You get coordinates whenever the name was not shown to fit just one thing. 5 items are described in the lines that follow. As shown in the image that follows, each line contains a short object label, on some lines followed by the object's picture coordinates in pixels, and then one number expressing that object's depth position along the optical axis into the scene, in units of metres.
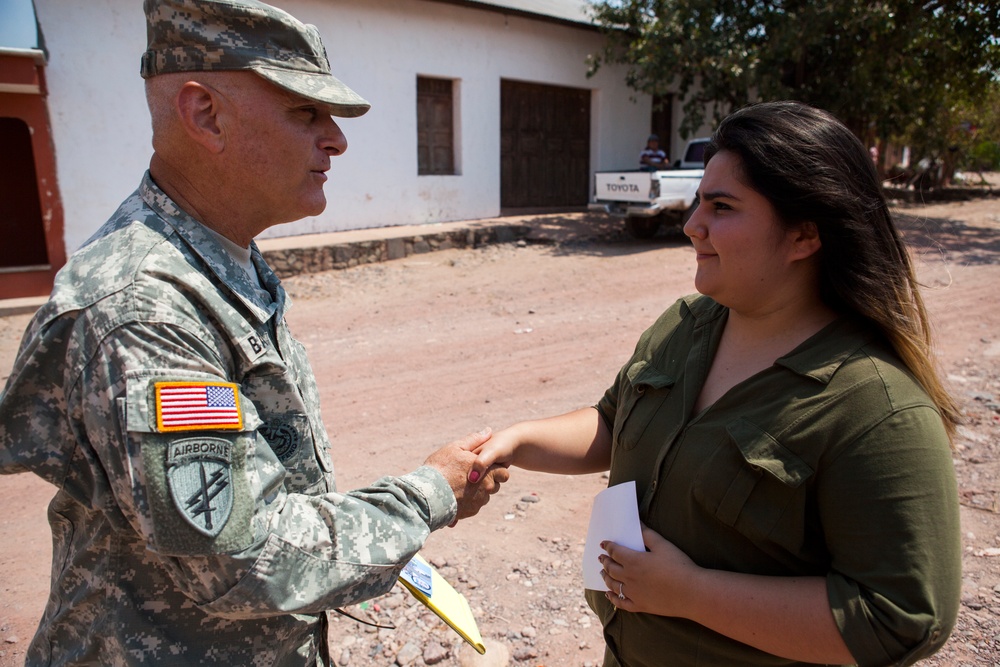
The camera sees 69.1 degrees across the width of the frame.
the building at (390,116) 8.90
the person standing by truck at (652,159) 13.84
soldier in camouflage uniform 1.20
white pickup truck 11.75
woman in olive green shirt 1.32
